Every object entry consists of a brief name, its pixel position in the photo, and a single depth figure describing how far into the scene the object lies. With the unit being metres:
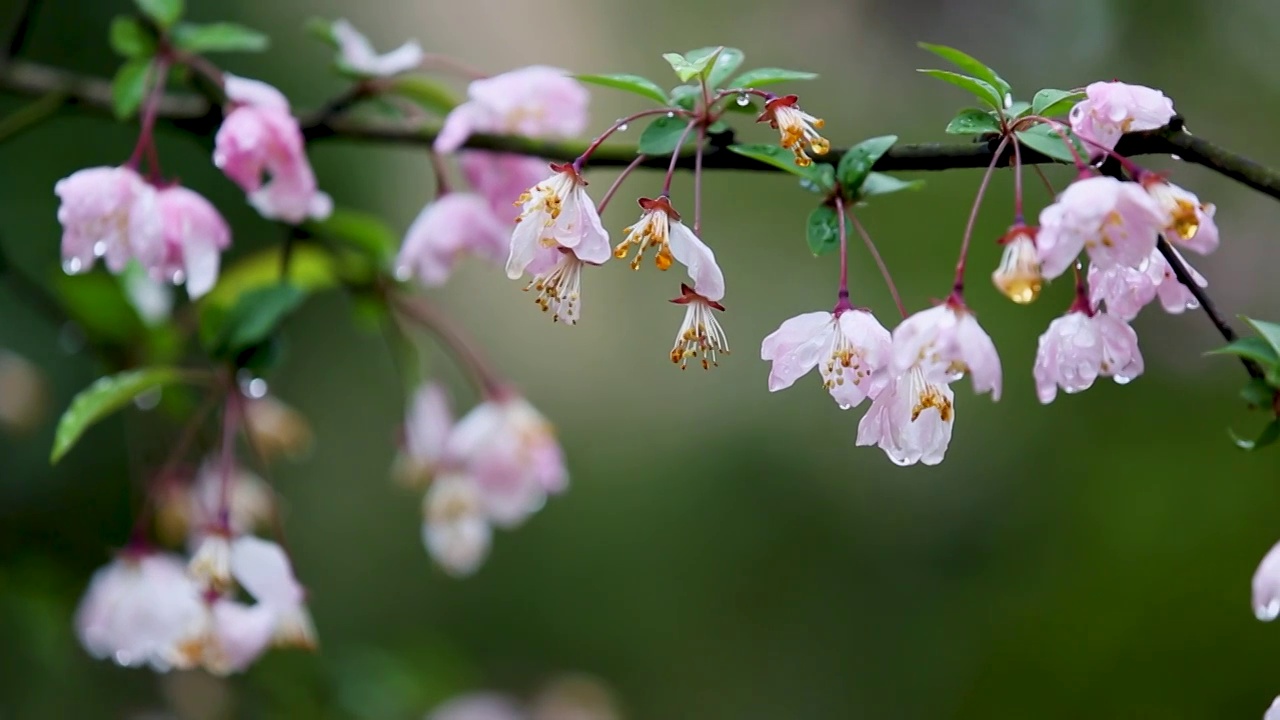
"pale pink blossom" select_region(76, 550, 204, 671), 1.44
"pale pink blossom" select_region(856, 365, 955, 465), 1.35
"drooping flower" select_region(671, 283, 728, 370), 1.35
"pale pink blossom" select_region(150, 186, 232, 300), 1.41
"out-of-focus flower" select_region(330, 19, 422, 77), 1.44
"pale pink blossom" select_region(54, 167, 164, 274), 1.40
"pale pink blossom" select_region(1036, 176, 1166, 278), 1.31
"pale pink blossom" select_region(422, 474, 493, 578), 1.53
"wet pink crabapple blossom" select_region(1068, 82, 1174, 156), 1.32
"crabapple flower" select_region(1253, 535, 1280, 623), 1.33
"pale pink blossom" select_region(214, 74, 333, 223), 1.41
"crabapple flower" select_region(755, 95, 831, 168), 1.34
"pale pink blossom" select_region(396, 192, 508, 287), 1.46
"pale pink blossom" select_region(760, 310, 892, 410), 1.34
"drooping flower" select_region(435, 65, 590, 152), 1.42
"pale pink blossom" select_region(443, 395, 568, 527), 1.52
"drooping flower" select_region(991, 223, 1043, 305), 1.31
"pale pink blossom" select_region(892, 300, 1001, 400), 1.32
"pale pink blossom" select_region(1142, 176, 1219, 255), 1.31
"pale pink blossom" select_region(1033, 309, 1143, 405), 1.33
